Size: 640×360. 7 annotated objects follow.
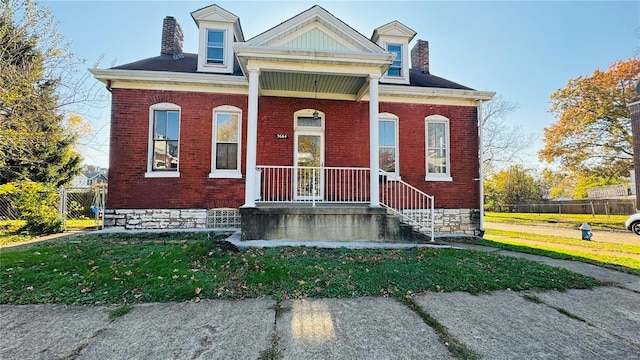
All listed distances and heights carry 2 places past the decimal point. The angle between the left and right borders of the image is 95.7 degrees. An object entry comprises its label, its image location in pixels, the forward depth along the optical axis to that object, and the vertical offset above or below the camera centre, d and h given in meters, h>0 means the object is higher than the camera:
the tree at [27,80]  7.17 +2.92
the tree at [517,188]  26.30 +0.71
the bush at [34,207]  8.36 -0.43
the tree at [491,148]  19.59 +3.23
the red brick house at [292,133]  6.97 +1.83
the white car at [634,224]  11.59 -1.10
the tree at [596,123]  18.42 +4.92
